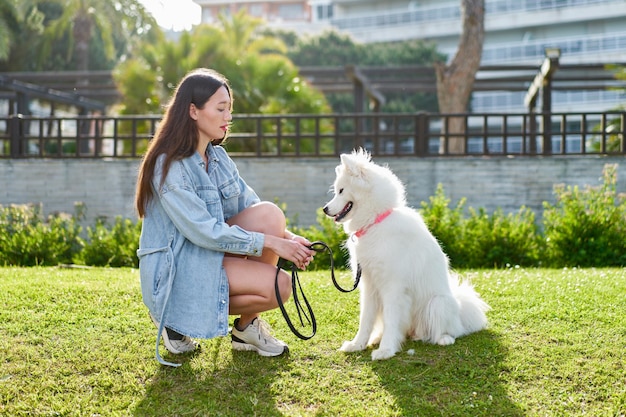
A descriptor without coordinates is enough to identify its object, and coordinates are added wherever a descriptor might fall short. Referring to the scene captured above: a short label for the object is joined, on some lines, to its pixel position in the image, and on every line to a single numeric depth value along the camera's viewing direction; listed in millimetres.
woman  3688
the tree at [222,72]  16547
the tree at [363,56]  41719
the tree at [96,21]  27203
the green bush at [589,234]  8438
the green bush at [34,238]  8805
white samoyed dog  4145
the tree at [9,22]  25234
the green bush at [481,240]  8688
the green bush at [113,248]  8805
